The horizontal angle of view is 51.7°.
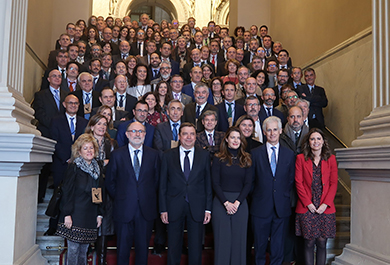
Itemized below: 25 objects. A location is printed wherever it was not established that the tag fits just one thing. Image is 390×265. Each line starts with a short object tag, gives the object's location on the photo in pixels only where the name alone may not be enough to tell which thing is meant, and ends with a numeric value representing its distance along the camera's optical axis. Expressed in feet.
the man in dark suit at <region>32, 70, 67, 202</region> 16.08
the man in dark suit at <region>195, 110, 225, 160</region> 15.15
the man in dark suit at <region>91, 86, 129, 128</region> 17.83
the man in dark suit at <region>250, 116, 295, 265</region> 13.35
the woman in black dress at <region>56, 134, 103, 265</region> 11.94
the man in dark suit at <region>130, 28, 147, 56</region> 30.19
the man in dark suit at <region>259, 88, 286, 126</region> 18.86
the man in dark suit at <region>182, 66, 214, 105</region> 21.71
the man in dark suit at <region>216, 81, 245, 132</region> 18.29
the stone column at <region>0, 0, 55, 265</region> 10.02
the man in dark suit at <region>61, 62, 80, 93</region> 21.08
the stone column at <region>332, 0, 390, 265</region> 10.93
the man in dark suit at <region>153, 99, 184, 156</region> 15.85
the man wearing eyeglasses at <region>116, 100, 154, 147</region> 16.07
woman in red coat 12.91
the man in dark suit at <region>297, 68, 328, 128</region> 21.68
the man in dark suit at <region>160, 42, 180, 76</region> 26.86
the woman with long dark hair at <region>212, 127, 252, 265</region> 13.02
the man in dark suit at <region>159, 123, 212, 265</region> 13.17
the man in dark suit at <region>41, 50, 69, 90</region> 22.63
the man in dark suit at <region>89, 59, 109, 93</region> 22.08
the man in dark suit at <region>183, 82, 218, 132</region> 18.08
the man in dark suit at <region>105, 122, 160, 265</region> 13.16
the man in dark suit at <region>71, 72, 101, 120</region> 18.97
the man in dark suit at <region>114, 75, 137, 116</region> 19.65
